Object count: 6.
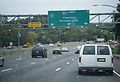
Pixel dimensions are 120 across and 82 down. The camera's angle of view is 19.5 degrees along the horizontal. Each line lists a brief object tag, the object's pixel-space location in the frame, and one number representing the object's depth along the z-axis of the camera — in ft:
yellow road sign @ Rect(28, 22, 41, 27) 195.62
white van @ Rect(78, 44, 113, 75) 67.97
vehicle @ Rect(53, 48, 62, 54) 230.46
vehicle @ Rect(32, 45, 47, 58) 168.66
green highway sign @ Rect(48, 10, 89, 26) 172.35
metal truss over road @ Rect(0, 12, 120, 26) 174.09
